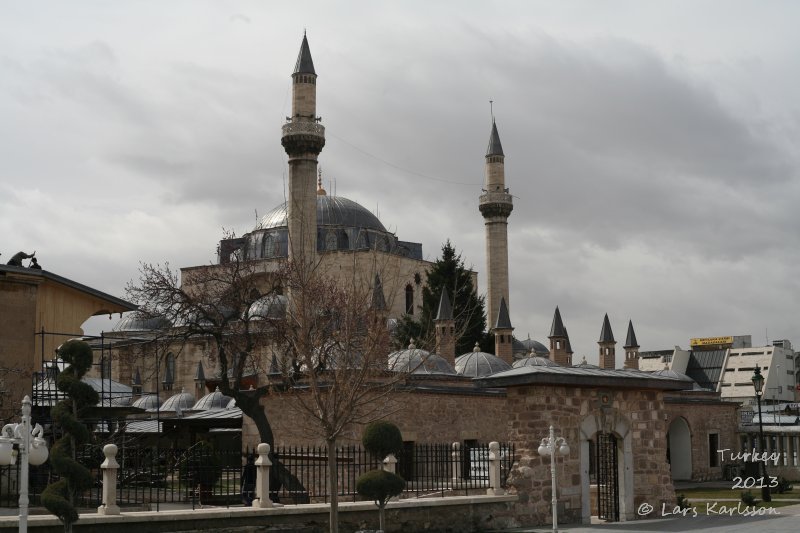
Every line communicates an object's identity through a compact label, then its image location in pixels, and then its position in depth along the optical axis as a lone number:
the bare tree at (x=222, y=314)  20.09
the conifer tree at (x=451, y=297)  48.25
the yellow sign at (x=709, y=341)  81.00
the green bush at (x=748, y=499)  20.41
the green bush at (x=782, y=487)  25.97
